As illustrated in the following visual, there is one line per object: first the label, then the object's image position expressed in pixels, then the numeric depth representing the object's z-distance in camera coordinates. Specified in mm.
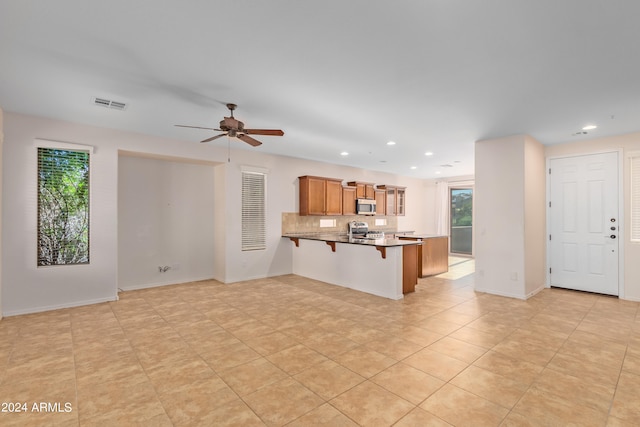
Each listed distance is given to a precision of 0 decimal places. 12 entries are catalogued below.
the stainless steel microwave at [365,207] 8016
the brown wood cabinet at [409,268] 4973
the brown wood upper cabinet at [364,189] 8000
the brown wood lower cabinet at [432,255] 6316
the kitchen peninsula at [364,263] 4781
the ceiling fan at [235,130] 3427
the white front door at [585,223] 4836
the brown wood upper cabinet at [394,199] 9052
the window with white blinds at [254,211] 6109
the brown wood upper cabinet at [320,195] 6852
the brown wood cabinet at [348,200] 7688
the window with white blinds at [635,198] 4594
